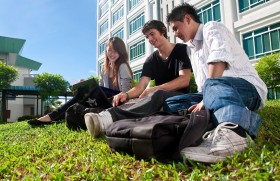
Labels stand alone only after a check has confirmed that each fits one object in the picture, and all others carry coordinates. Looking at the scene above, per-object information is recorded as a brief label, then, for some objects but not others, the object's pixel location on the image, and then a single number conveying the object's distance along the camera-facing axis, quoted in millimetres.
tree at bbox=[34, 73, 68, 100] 26047
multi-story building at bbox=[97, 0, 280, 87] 14695
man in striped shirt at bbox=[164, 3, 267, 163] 1641
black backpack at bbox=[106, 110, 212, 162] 1672
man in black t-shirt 2611
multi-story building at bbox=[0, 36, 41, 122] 38812
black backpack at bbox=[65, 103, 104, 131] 3502
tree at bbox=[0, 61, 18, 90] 24672
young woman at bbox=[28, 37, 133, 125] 4379
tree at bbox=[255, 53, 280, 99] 11820
